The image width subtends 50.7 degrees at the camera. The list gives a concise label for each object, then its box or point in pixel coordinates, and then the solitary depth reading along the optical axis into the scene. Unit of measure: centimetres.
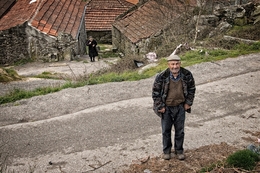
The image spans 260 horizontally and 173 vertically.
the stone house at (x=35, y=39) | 1526
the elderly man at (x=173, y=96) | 468
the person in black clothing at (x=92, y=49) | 1641
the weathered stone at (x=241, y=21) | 1330
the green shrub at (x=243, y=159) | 438
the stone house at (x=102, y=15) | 2842
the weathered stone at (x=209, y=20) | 1389
